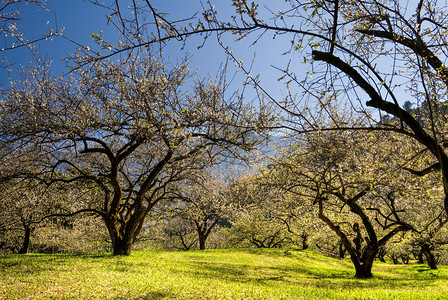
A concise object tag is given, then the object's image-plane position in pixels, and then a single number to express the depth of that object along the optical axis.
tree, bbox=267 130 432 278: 9.00
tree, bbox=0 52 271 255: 9.48
